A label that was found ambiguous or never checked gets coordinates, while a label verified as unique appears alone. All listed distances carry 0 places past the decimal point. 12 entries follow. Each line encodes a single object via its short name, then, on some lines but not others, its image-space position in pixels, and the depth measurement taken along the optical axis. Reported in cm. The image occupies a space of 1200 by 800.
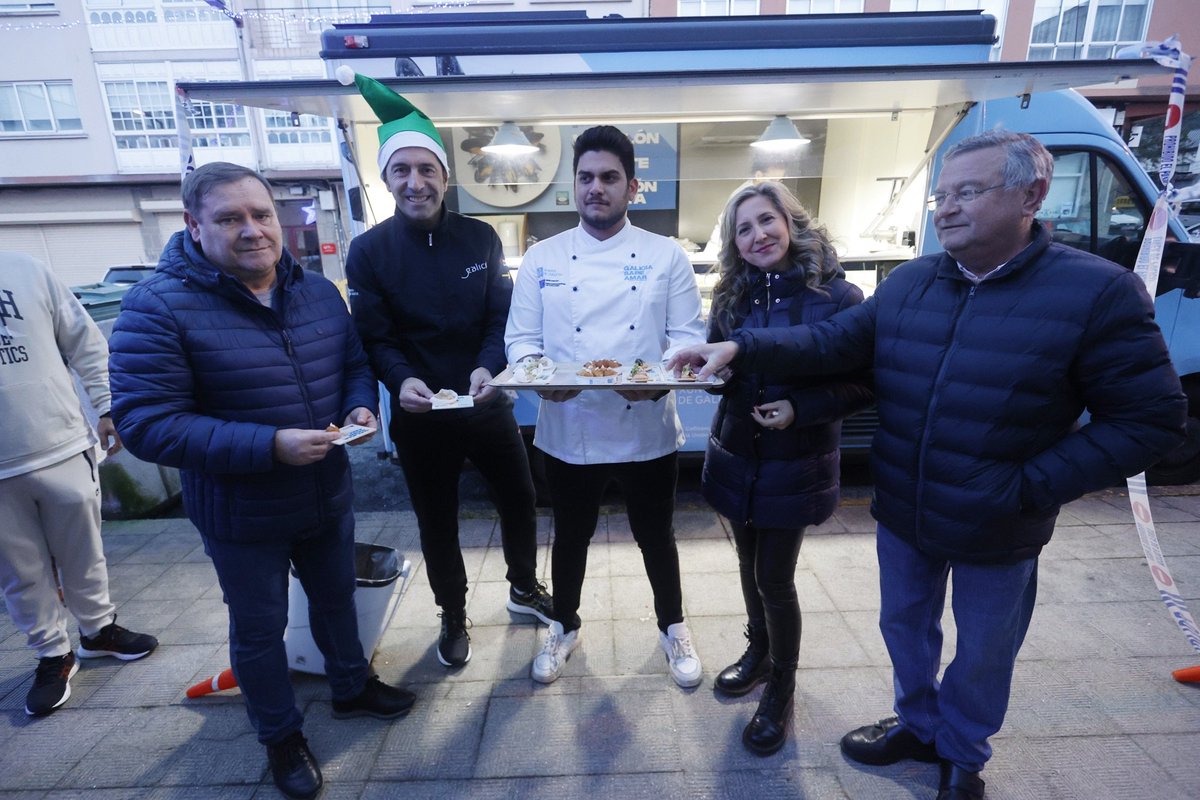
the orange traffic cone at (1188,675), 241
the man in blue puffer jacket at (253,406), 168
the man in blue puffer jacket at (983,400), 145
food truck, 304
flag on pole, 293
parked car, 762
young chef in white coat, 218
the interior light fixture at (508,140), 418
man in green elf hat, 227
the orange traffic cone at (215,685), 248
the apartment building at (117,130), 1403
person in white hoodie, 236
